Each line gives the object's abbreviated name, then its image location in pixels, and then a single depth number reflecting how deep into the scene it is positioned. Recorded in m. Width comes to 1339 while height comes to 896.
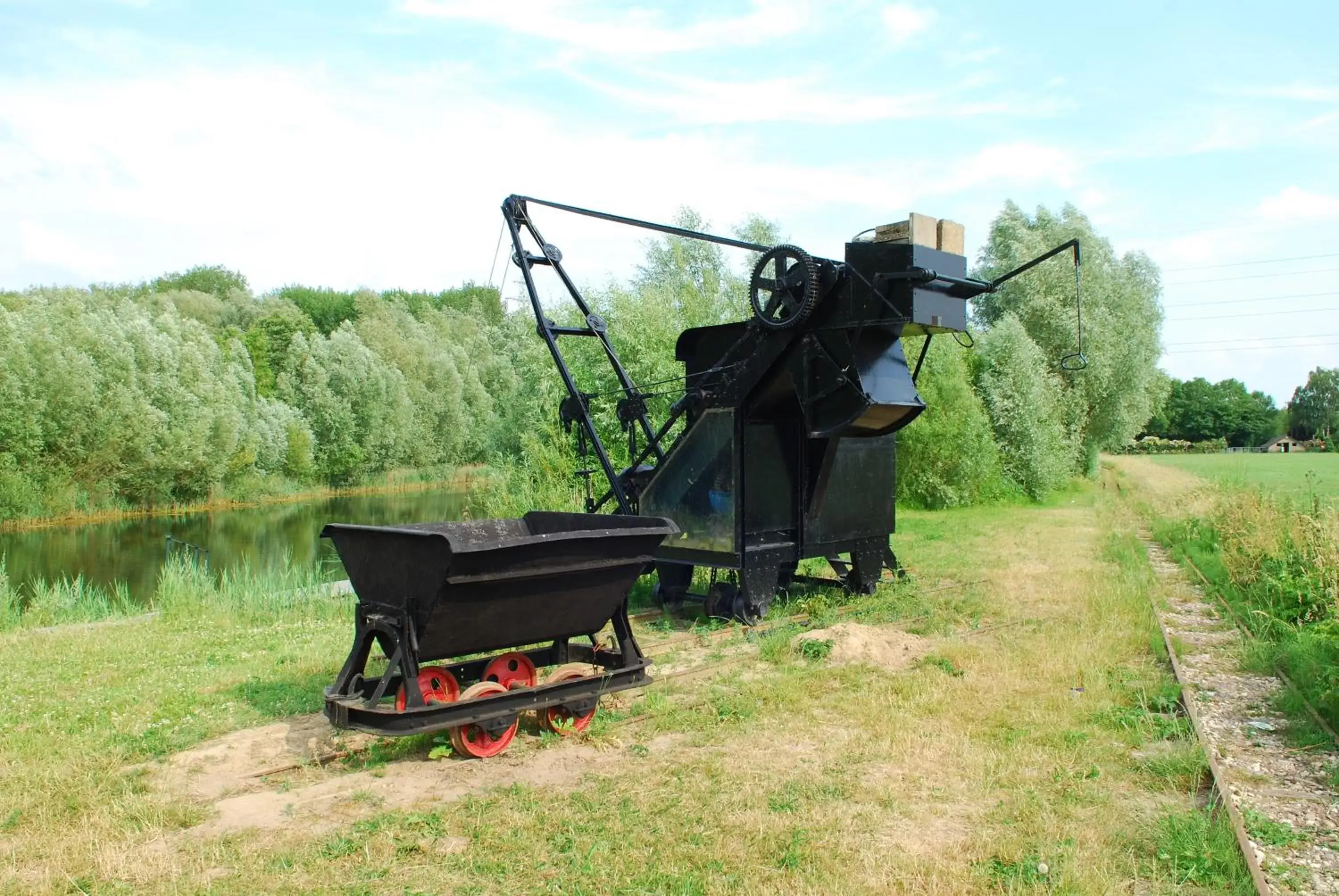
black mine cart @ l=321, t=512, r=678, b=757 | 5.34
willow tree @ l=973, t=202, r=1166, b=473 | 34.34
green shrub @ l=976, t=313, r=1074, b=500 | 28.11
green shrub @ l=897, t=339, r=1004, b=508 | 25.12
